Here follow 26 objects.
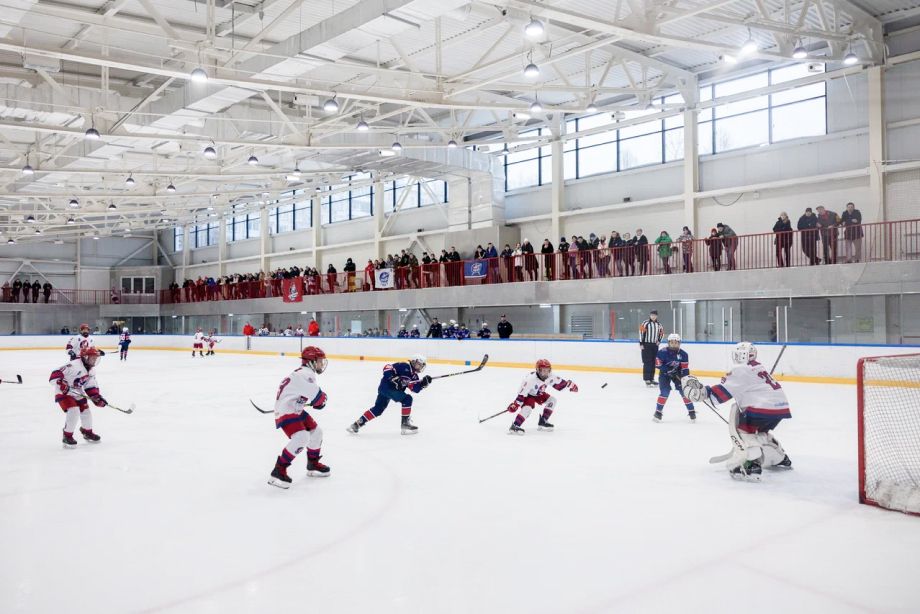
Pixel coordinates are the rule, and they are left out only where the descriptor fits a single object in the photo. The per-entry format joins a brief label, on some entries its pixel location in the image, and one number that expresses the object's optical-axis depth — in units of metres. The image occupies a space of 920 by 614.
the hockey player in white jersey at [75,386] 6.89
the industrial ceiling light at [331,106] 14.02
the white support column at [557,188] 24.66
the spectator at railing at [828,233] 15.82
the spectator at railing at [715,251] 17.75
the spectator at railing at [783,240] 16.62
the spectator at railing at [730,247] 17.48
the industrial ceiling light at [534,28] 10.70
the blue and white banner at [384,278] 26.33
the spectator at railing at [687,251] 18.30
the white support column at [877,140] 17.52
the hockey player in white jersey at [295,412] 5.30
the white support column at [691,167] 21.06
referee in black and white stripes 13.22
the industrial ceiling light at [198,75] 11.22
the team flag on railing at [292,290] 30.00
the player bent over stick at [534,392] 7.71
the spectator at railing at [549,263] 21.55
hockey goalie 5.31
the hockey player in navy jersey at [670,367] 8.52
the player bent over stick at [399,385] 7.62
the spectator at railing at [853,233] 15.53
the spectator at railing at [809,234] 16.14
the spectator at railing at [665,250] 18.73
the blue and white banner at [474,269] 23.34
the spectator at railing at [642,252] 19.20
